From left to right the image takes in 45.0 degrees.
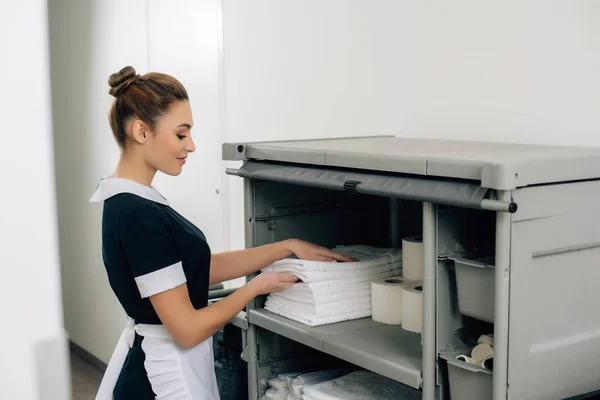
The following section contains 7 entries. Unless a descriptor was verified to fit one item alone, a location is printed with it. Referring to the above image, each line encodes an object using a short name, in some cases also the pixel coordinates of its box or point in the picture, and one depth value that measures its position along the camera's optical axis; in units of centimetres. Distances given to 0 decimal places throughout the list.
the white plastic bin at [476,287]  123
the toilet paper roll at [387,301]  161
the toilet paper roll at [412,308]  151
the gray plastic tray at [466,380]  123
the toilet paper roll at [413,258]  163
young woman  159
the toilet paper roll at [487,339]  127
